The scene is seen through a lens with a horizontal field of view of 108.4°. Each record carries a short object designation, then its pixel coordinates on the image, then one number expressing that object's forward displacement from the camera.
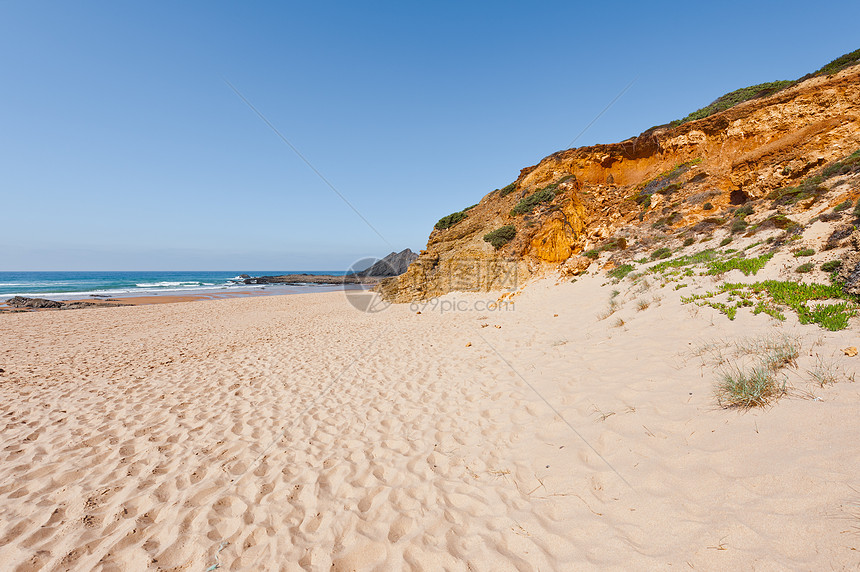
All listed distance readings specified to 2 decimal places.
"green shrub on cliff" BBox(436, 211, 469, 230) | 28.42
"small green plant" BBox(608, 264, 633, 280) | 13.44
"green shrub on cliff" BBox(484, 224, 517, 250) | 21.67
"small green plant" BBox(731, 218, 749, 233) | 12.69
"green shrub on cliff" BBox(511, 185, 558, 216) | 22.36
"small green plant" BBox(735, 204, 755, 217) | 13.89
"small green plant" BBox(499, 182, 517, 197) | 27.25
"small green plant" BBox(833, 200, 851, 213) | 9.07
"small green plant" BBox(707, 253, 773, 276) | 8.14
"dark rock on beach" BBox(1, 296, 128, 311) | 23.83
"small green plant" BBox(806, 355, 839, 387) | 3.37
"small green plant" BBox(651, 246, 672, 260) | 13.82
